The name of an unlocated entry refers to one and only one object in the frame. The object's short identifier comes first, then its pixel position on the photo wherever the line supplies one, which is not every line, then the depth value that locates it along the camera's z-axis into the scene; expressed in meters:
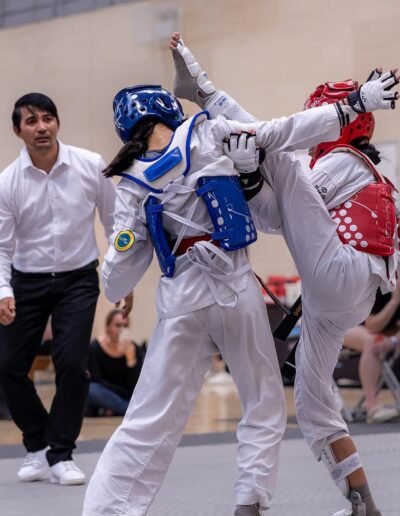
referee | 9.27
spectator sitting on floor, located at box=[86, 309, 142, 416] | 16.73
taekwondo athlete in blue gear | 5.89
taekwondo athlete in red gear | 6.32
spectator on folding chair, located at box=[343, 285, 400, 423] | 14.74
